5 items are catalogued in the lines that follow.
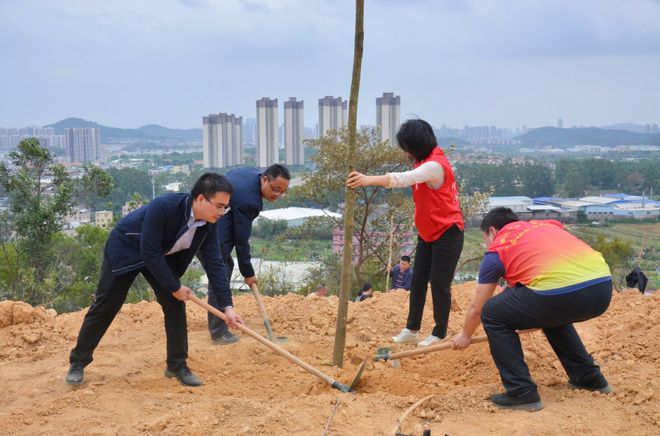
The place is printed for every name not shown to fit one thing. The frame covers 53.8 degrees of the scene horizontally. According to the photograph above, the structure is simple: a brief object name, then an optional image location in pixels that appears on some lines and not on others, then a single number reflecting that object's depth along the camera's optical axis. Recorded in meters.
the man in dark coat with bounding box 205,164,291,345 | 5.12
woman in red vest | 4.68
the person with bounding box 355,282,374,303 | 8.82
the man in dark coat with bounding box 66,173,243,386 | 4.19
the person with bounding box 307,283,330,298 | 8.50
